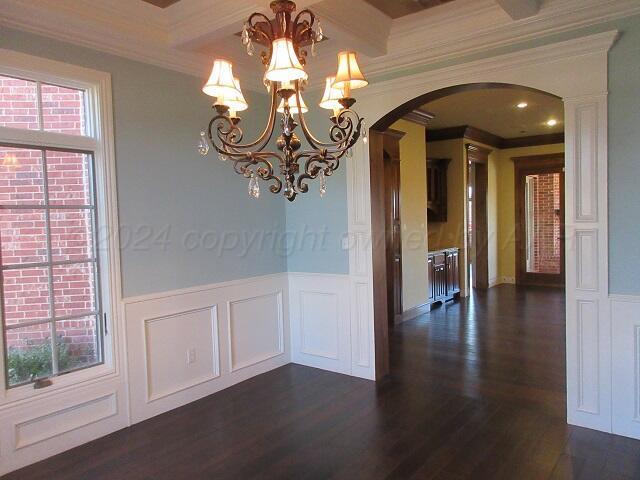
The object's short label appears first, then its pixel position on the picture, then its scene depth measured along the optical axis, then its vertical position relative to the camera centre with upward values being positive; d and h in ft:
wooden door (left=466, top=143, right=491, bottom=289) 28.27 +0.13
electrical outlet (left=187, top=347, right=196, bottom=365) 12.30 -3.45
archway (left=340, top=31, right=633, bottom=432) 9.64 +0.42
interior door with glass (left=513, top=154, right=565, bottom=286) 28.32 -0.02
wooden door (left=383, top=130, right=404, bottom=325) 19.37 -0.07
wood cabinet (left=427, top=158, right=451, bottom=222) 25.50 +1.88
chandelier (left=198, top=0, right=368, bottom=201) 6.50 +2.10
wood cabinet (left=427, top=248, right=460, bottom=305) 22.81 -2.77
